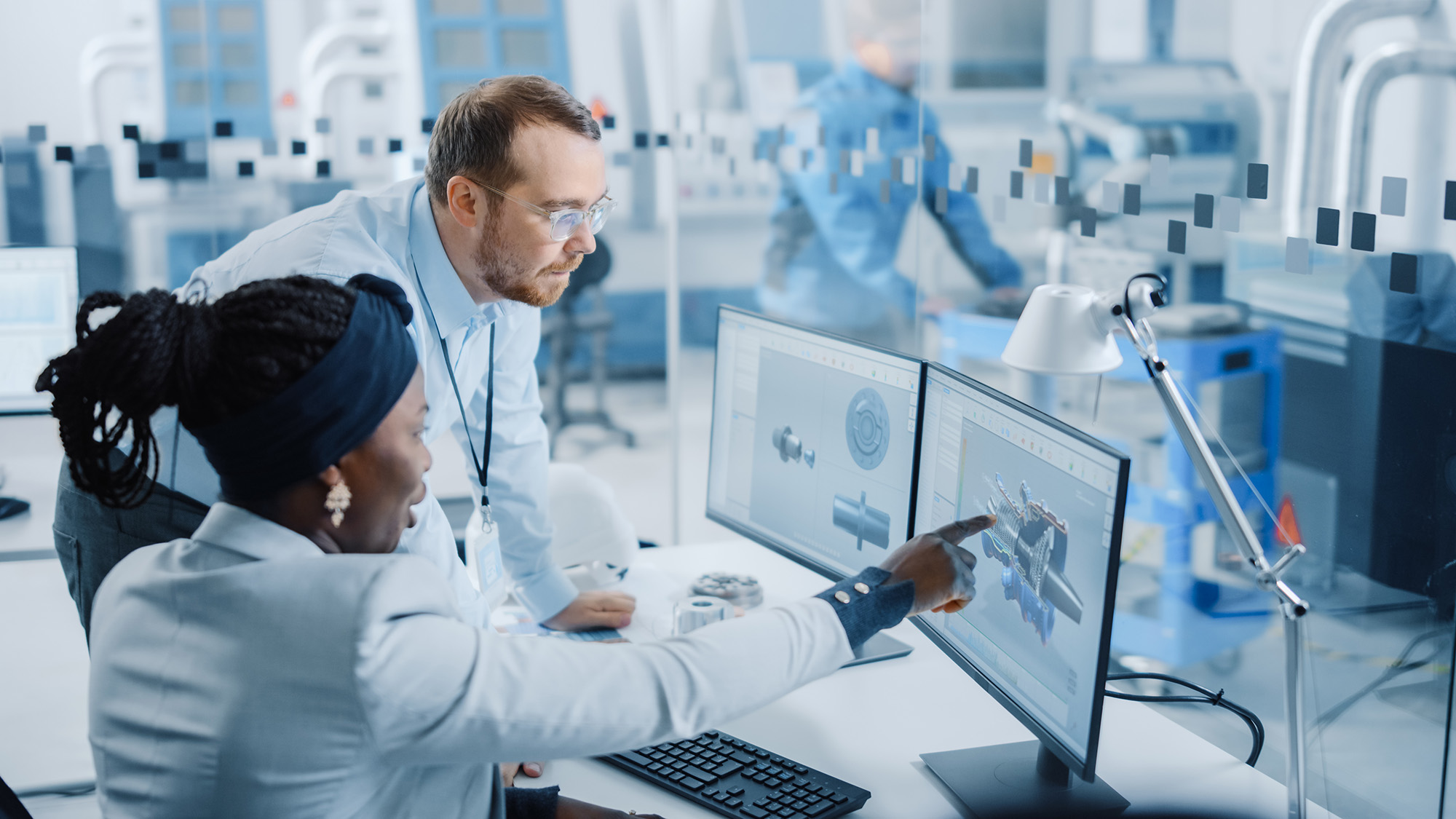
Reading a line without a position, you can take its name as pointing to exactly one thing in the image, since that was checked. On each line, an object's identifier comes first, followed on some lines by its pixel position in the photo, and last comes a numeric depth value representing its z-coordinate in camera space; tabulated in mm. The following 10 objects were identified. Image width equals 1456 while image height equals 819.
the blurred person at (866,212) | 2957
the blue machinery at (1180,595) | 2820
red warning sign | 2205
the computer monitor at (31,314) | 2232
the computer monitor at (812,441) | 1468
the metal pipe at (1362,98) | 1827
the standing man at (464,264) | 1479
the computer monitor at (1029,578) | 1071
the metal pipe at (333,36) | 3576
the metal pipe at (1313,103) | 2035
